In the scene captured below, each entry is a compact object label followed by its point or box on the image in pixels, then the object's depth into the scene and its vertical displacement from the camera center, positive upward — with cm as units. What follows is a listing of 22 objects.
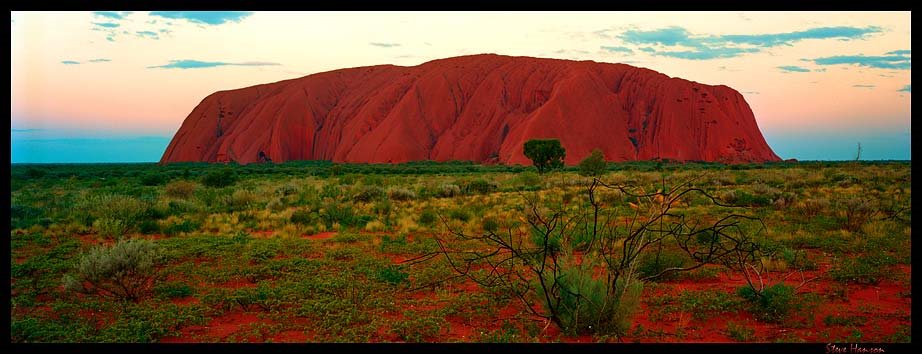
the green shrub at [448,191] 2498 -64
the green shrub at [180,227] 1360 -131
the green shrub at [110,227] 1328 -127
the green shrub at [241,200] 2041 -88
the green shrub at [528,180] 3254 -17
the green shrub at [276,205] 1882 -101
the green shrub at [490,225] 1385 -126
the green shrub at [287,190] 2587 -64
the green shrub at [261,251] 1012 -145
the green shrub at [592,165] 3822 +88
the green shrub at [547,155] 4606 +195
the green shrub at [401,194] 2281 -72
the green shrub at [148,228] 1395 -132
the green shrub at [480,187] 2745 -50
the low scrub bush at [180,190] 2359 -56
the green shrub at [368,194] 2205 -70
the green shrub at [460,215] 1593 -112
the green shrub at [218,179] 3203 -11
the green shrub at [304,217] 1548 -118
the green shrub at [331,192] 2325 -66
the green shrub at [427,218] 1518 -117
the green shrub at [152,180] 3679 -19
